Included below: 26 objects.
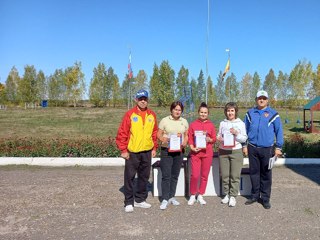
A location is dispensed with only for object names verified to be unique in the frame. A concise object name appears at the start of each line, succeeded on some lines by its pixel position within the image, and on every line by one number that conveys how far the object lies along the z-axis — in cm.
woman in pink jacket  498
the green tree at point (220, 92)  5562
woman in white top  491
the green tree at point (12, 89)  5864
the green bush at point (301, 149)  920
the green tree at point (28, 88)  5556
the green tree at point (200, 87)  4246
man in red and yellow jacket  472
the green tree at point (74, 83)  5341
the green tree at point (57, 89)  6019
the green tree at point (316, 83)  4646
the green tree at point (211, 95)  5656
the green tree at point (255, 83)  5700
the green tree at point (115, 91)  5704
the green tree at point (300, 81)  4838
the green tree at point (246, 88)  5700
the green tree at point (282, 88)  5234
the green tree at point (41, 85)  6013
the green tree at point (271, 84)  5425
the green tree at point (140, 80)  5878
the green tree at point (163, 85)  5438
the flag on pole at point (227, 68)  2058
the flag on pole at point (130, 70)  2689
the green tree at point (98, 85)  5612
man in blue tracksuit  489
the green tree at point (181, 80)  5426
